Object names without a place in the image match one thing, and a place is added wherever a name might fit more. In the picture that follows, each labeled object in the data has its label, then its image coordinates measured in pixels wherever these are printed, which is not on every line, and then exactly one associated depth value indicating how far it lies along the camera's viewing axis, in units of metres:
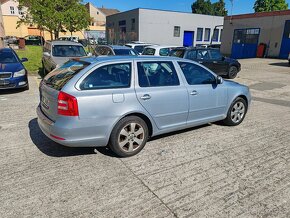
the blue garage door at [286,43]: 21.27
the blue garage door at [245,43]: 24.08
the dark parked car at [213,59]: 9.68
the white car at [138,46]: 12.75
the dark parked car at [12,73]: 7.25
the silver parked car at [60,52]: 9.55
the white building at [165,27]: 28.67
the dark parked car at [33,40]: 38.84
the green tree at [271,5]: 46.28
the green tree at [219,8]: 69.12
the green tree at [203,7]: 67.81
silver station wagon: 3.21
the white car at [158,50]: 10.40
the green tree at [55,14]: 23.72
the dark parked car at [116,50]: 9.59
